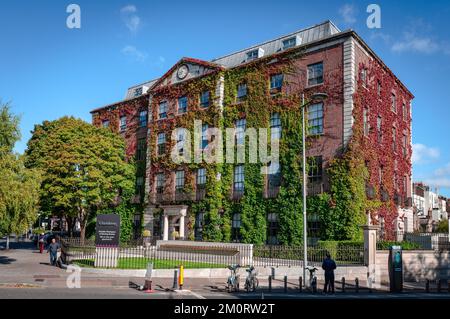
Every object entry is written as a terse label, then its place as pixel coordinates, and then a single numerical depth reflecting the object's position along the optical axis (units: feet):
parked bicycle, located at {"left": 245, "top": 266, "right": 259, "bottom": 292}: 63.93
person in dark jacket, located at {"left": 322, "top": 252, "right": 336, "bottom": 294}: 63.52
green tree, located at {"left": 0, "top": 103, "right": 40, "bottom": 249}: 73.87
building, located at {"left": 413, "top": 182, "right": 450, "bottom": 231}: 182.11
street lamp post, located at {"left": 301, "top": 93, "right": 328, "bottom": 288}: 67.21
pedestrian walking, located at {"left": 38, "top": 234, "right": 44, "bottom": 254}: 125.84
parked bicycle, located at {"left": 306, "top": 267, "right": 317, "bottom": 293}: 63.90
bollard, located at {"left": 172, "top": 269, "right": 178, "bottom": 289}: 62.13
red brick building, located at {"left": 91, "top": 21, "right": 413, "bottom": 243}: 109.70
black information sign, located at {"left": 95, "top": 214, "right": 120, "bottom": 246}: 79.30
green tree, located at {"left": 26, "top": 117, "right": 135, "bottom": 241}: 133.39
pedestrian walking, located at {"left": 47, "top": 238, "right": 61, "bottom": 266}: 89.56
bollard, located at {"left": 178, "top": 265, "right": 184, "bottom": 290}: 61.02
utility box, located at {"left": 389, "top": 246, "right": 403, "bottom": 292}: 67.00
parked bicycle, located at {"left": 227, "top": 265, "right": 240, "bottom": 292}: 63.62
